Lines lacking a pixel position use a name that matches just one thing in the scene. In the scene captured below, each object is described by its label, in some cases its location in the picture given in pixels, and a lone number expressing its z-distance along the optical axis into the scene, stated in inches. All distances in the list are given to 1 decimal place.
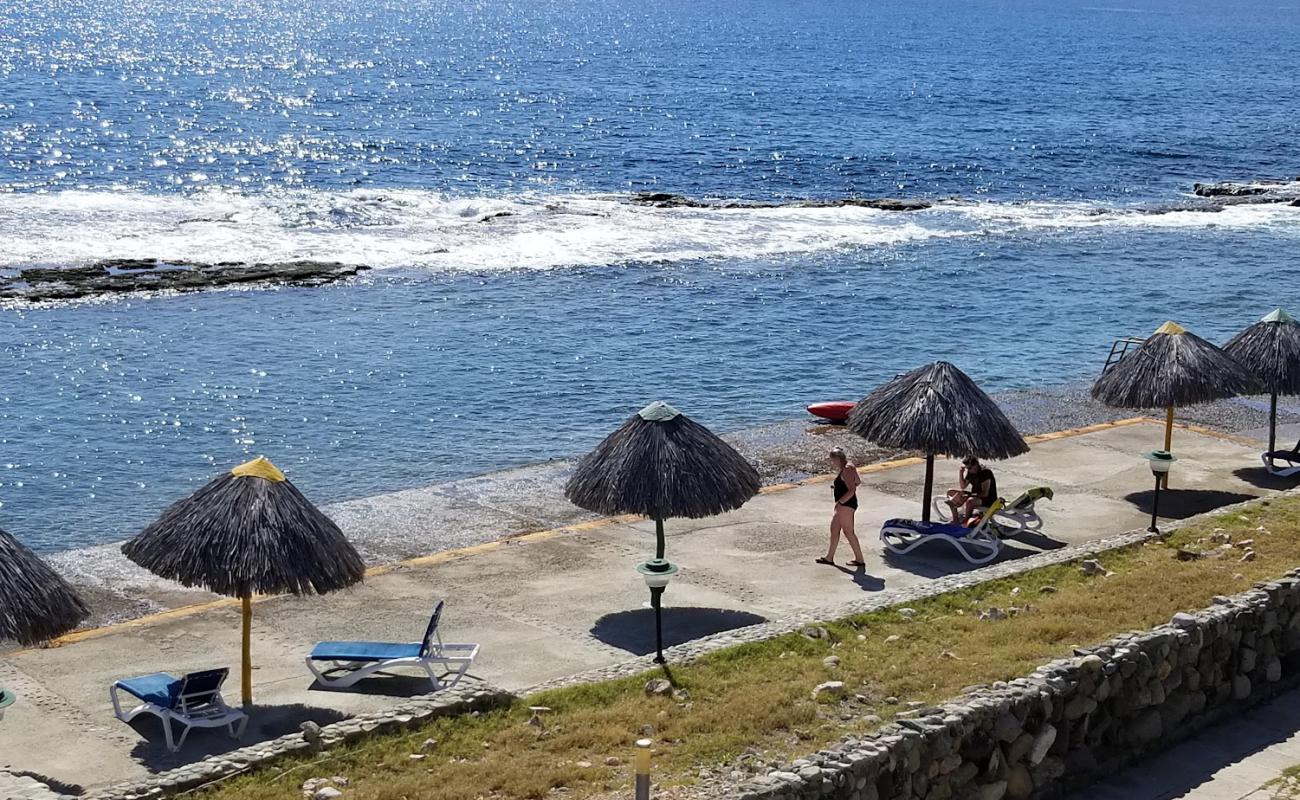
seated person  770.2
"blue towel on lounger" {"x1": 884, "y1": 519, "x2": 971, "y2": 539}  753.0
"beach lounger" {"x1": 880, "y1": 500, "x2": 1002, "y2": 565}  751.1
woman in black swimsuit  725.3
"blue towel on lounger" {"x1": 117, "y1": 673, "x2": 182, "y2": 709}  540.4
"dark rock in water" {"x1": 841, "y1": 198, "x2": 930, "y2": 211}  2207.2
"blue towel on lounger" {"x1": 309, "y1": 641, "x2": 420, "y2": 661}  583.8
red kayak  1090.7
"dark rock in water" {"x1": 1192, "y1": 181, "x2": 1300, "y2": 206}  2325.3
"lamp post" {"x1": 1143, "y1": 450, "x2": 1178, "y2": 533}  740.0
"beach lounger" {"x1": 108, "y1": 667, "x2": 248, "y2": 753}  537.0
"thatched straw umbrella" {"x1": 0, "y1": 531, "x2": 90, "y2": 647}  506.3
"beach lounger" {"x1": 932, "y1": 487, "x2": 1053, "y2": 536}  772.0
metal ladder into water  1314.8
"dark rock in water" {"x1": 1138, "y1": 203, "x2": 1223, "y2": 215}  2220.7
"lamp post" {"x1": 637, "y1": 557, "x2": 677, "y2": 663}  572.3
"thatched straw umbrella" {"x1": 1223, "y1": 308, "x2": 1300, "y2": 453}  882.8
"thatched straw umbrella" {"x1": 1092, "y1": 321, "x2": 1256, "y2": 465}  838.5
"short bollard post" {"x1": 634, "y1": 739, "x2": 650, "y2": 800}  415.5
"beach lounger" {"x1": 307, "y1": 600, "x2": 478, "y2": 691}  583.5
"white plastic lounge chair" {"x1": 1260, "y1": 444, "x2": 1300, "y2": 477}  896.3
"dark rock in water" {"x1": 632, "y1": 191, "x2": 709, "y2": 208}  2171.5
